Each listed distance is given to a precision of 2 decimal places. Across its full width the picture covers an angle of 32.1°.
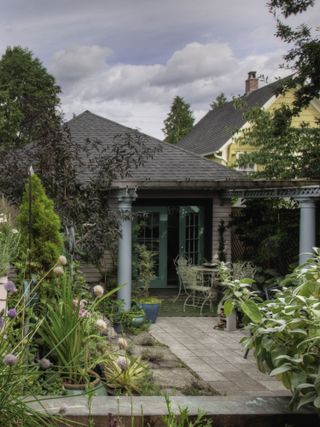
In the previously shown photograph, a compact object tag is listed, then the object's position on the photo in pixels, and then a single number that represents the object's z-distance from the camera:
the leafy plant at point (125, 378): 4.56
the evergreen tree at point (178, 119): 41.19
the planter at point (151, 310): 9.51
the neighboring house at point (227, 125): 21.89
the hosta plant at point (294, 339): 2.72
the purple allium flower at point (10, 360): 2.37
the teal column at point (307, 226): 9.18
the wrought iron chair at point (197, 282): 10.65
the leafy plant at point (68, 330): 4.29
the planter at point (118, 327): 8.60
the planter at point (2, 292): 5.10
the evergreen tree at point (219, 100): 42.21
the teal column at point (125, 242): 9.38
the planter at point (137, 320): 8.78
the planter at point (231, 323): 9.08
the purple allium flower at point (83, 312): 4.50
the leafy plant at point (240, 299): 3.22
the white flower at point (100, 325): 3.63
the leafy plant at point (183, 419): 2.47
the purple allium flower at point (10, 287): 3.16
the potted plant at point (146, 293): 9.53
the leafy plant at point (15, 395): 2.57
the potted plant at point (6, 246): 5.99
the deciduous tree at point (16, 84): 28.88
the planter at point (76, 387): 4.05
